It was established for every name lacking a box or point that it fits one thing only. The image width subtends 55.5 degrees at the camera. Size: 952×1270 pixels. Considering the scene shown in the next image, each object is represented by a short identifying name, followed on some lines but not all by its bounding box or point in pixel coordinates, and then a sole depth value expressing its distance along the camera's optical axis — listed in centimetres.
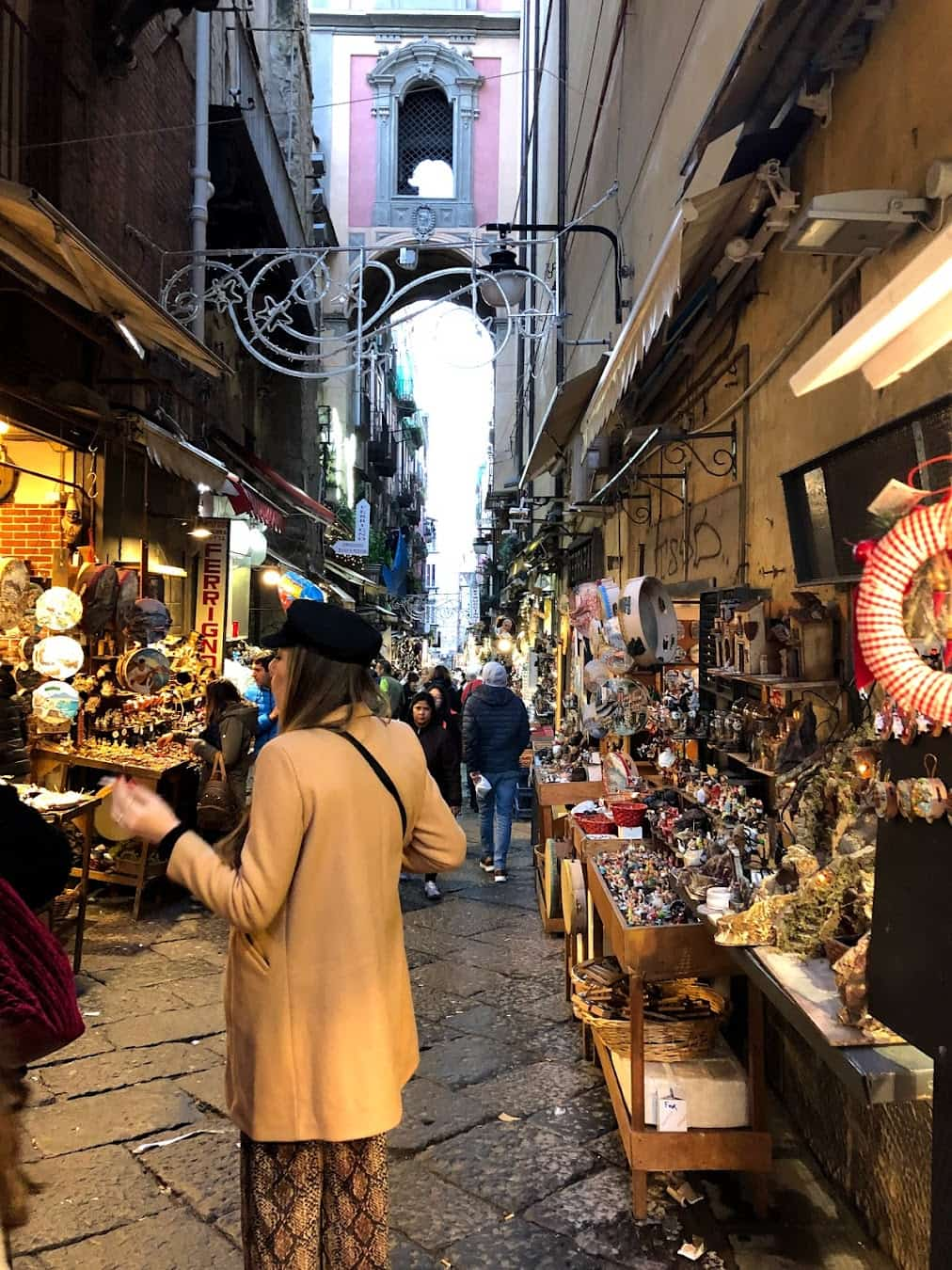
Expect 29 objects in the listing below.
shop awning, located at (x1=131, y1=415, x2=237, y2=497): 682
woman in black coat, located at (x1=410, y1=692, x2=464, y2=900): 786
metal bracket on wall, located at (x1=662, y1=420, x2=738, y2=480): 480
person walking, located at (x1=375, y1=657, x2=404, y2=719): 962
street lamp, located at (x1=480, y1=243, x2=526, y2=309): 830
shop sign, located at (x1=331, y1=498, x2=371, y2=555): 2168
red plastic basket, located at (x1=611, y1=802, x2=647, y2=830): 518
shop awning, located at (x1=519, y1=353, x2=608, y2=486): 770
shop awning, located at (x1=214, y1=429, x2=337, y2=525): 1161
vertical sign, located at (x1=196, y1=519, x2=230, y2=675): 940
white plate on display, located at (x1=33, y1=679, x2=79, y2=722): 602
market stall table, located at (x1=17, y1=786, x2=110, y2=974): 490
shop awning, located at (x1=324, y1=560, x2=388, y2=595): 1989
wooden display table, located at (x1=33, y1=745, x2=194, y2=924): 638
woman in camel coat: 202
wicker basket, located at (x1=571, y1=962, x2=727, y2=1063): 338
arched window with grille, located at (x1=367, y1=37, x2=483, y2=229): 2242
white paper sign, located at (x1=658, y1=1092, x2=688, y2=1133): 319
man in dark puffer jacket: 796
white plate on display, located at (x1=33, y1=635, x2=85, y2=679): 607
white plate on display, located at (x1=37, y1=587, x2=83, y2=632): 608
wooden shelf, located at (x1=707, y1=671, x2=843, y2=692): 330
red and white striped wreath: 172
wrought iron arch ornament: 781
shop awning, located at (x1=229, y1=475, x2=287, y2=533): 916
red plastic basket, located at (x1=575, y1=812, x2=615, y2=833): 530
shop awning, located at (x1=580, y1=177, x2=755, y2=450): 335
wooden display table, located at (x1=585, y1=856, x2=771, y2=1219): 317
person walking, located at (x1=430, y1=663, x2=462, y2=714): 843
